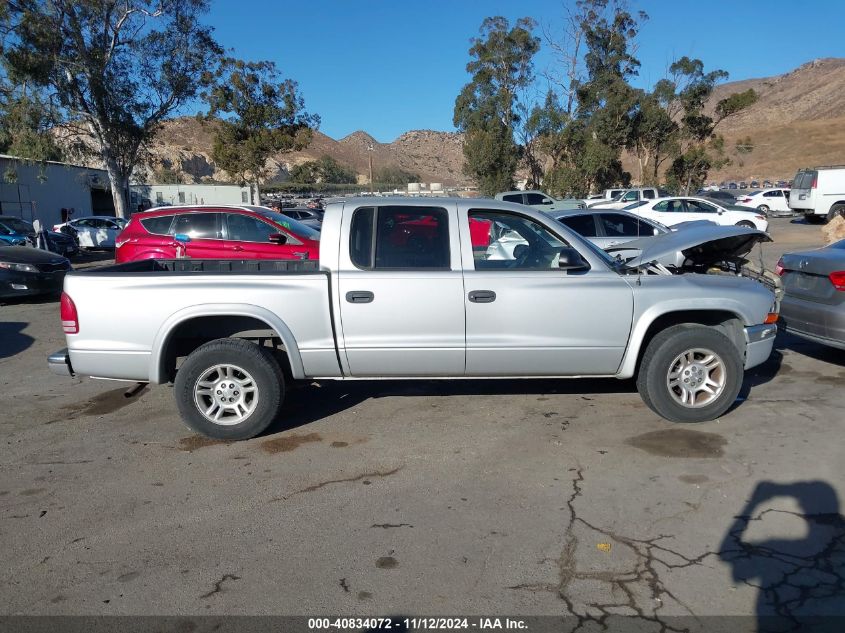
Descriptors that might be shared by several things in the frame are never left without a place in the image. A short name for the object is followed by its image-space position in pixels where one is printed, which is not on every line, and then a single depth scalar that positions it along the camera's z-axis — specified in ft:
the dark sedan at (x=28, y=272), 40.32
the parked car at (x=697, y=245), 19.99
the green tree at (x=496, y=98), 146.30
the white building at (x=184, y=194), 142.31
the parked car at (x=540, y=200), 88.48
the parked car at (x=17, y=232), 57.62
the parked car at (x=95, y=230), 82.48
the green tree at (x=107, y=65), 79.02
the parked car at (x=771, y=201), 124.47
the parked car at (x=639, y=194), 111.34
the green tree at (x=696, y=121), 143.84
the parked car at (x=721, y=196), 126.99
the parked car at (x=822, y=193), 92.27
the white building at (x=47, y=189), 91.50
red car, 37.63
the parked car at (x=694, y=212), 79.05
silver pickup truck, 16.93
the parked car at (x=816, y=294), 21.70
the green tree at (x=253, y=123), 107.04
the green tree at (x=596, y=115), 141.08
